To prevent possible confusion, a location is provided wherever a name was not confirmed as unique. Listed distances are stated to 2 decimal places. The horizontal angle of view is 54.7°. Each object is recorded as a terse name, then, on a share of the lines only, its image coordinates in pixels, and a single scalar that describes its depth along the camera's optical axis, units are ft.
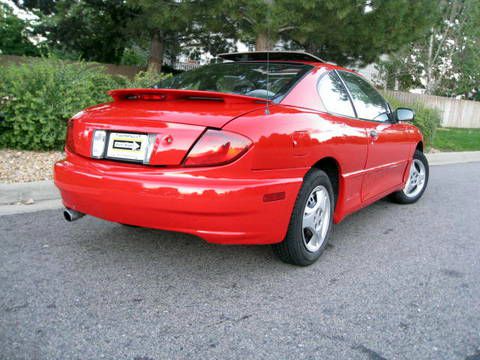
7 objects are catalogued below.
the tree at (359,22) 31.73
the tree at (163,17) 35.37
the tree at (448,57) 69.21
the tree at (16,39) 72.13
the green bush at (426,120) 36.30
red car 8.50
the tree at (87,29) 51.88
